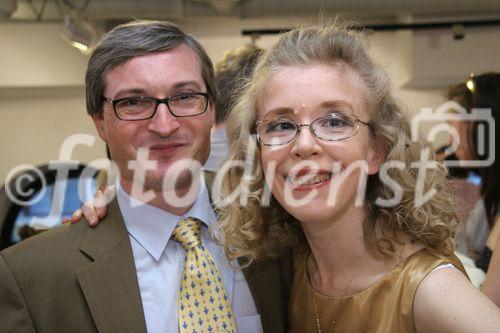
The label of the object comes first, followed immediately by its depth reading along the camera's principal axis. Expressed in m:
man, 1.75
